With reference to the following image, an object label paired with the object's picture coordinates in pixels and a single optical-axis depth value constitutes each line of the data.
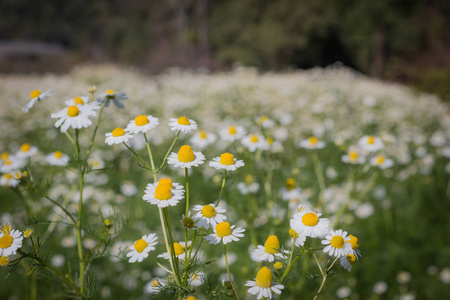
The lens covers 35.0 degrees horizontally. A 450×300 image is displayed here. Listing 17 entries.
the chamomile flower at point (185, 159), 0.44
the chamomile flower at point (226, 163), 0.46
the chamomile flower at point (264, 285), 0.41
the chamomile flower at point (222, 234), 0.43
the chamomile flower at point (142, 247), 0.45
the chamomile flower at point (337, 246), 0.41
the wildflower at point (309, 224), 0.42
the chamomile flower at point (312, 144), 0.72
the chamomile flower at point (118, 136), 0.45
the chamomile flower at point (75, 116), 0.47
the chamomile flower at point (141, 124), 0.45
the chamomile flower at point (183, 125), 0.47
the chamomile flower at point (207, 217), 0.44
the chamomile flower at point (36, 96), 0.51
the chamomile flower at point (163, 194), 0.42
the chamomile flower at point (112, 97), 0.51
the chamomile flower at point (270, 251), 0.43
